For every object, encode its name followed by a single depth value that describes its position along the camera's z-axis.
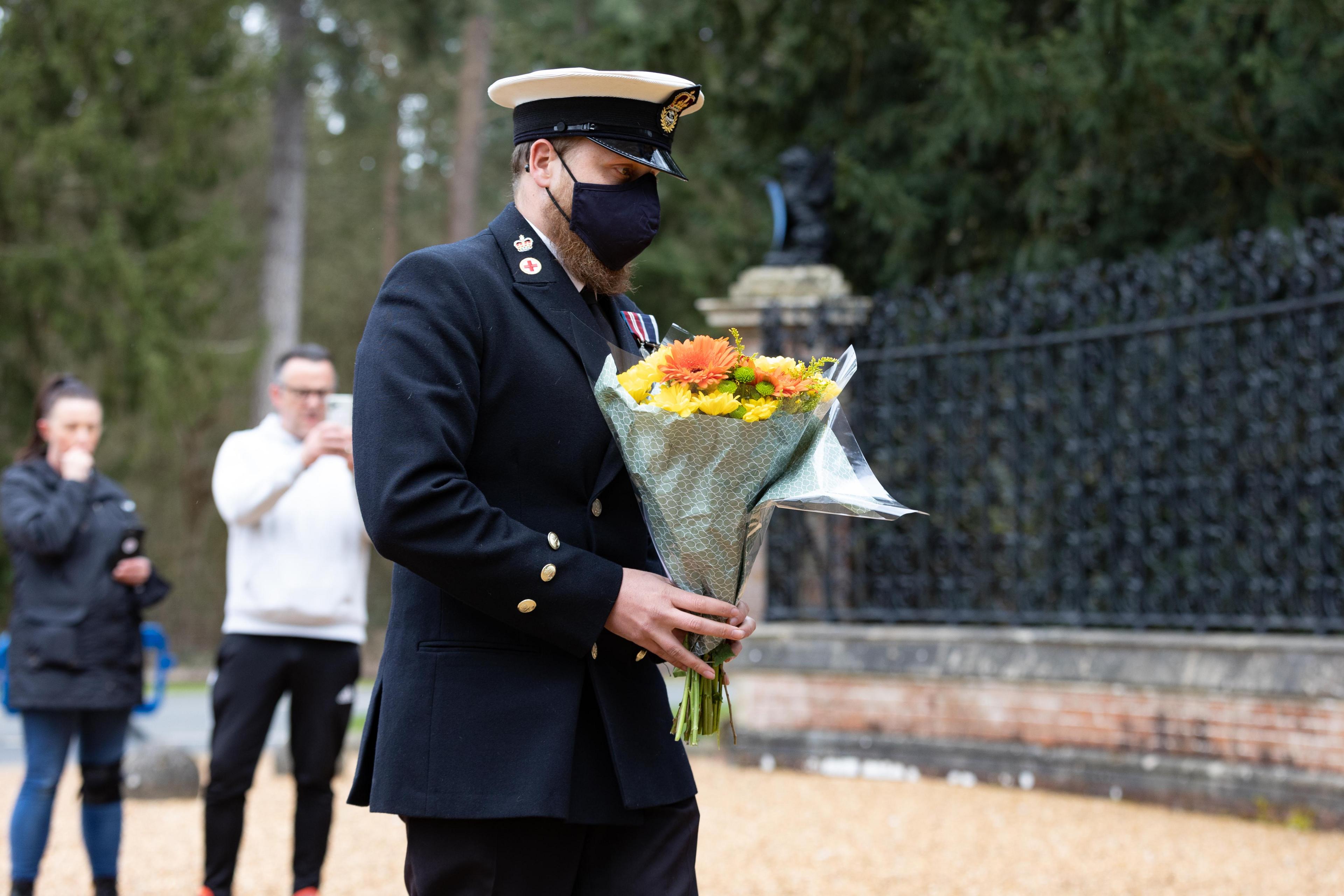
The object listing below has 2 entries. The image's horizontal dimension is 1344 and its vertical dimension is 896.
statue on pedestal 10.38
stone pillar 9.85
